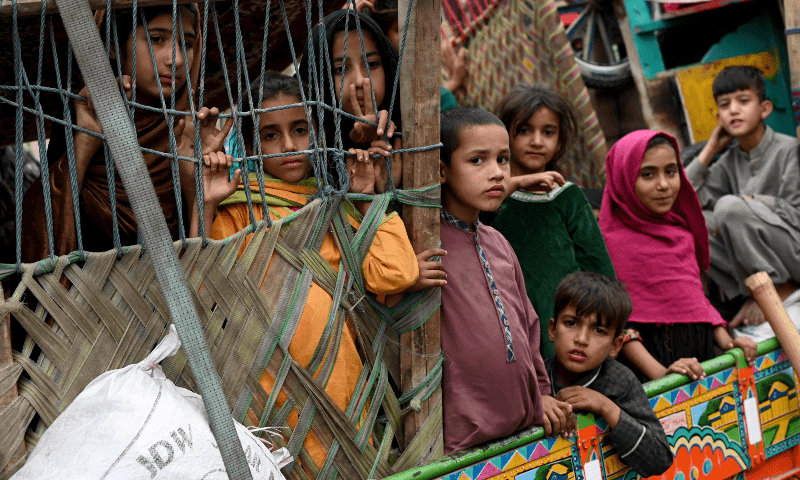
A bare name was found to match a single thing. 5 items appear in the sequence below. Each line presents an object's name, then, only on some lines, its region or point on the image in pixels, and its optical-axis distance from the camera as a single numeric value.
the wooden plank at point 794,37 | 3.61
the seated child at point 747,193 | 3.48
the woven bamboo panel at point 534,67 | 3.85
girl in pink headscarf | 3.05
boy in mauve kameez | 2.06
